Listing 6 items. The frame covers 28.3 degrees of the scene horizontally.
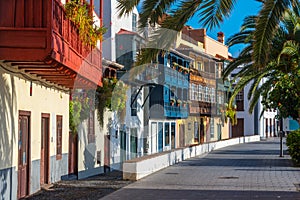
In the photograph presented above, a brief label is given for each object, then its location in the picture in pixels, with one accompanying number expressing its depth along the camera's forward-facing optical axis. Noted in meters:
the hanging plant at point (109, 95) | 24.73
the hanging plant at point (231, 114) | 66.19
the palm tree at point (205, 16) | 12.09
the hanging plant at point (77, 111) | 21.55
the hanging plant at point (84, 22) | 13.79
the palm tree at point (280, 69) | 22.81
